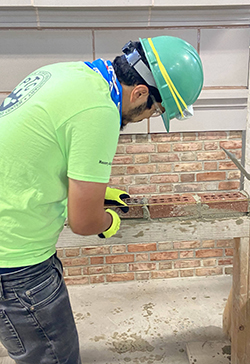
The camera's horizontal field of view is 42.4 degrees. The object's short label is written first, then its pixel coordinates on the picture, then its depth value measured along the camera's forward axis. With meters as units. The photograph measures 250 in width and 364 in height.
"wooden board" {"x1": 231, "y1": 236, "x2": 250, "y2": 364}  1.61
